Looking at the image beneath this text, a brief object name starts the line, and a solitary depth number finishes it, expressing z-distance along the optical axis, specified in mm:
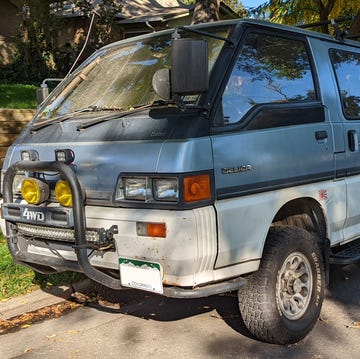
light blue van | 3172
